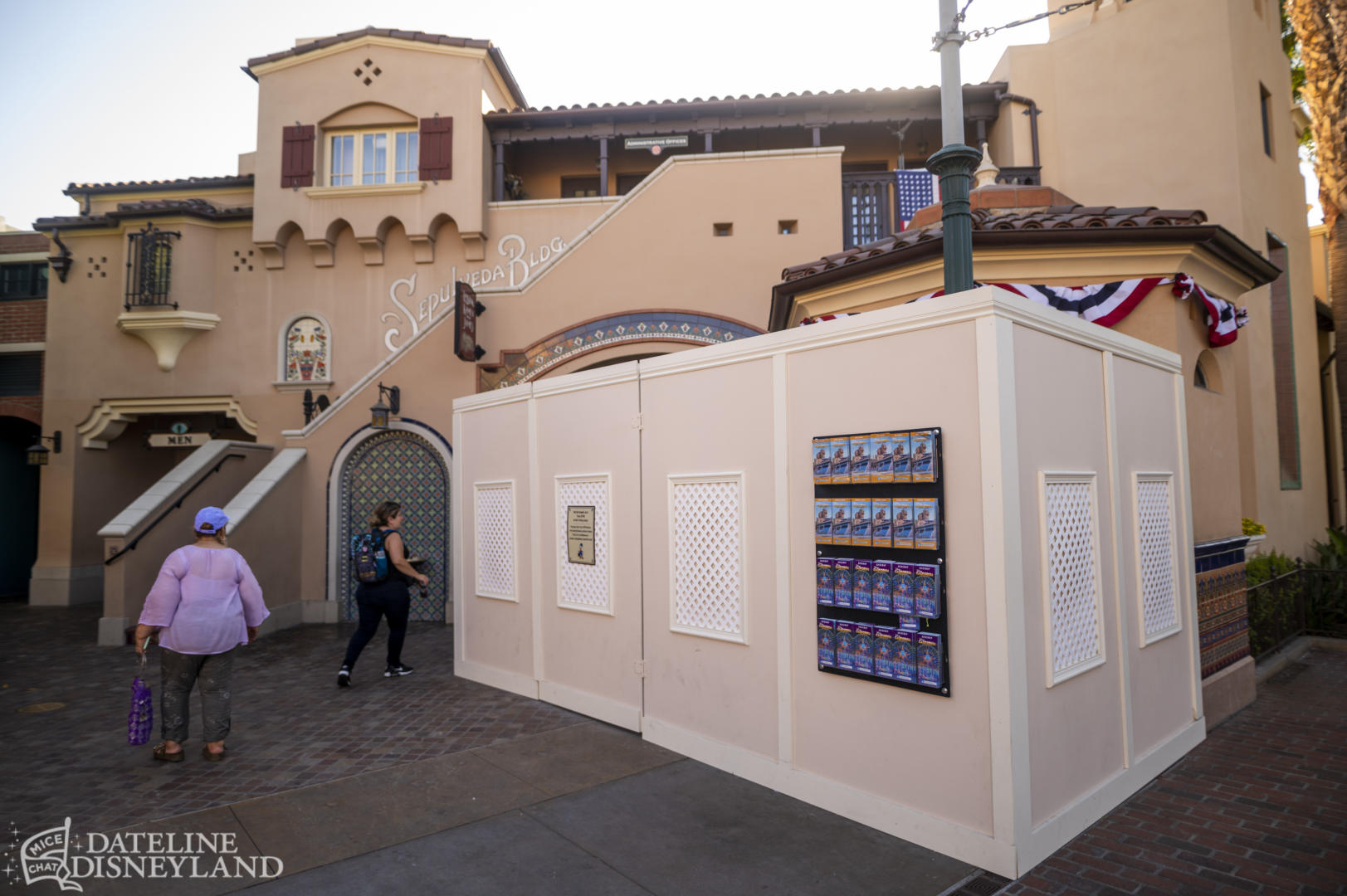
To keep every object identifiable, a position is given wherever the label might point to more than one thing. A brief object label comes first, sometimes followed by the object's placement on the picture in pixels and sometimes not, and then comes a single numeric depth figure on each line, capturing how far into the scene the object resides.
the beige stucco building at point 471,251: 12.36
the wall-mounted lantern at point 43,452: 16.27
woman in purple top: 5.71
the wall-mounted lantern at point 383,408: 12.33
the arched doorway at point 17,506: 18.50
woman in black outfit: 8.01
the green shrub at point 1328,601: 10.02
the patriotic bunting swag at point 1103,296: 7.55
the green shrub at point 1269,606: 8.59
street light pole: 5.05
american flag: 13.01
